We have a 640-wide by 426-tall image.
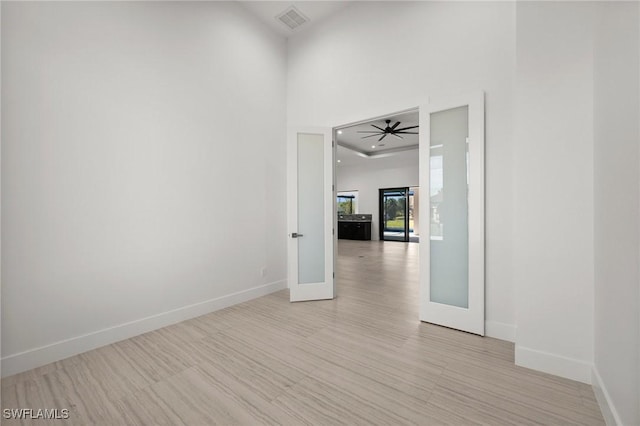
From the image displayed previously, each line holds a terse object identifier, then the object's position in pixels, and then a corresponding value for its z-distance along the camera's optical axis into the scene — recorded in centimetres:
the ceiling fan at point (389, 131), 671
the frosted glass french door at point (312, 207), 374
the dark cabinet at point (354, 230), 1134
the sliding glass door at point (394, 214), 1071
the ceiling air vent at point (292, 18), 380
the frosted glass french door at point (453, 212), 261
